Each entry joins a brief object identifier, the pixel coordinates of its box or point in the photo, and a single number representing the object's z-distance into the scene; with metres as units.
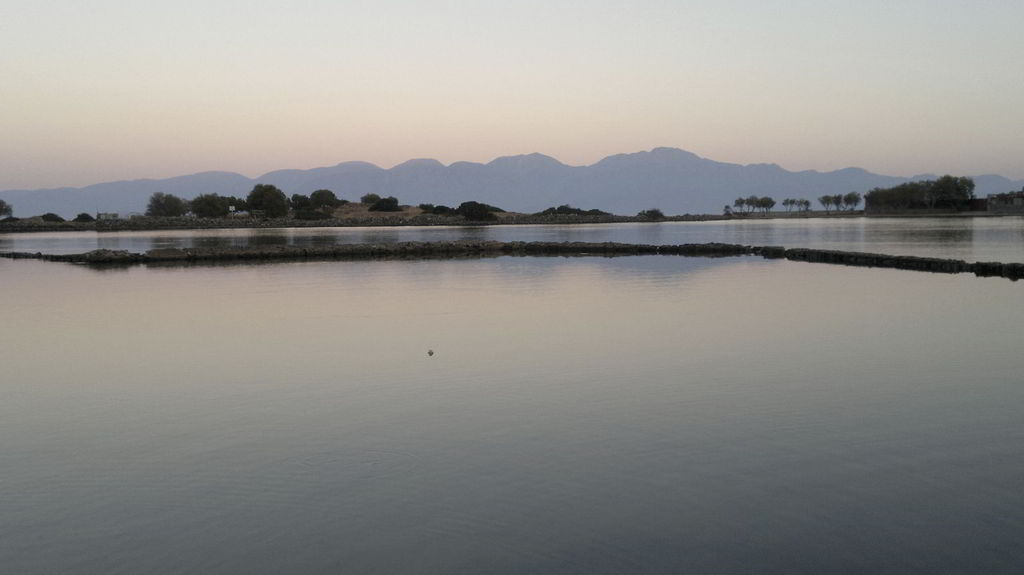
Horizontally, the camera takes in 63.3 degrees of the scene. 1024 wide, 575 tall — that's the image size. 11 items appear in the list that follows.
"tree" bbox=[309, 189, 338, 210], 150.62
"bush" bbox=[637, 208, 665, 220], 179.50
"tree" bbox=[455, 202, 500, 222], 149.62
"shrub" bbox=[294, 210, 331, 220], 140.00
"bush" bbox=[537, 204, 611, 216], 173.25
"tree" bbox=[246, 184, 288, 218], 134.62
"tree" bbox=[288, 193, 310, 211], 152.88
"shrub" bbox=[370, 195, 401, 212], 148.12
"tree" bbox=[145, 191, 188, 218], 149.50
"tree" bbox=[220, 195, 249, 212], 142.16
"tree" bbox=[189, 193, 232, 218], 136.75
